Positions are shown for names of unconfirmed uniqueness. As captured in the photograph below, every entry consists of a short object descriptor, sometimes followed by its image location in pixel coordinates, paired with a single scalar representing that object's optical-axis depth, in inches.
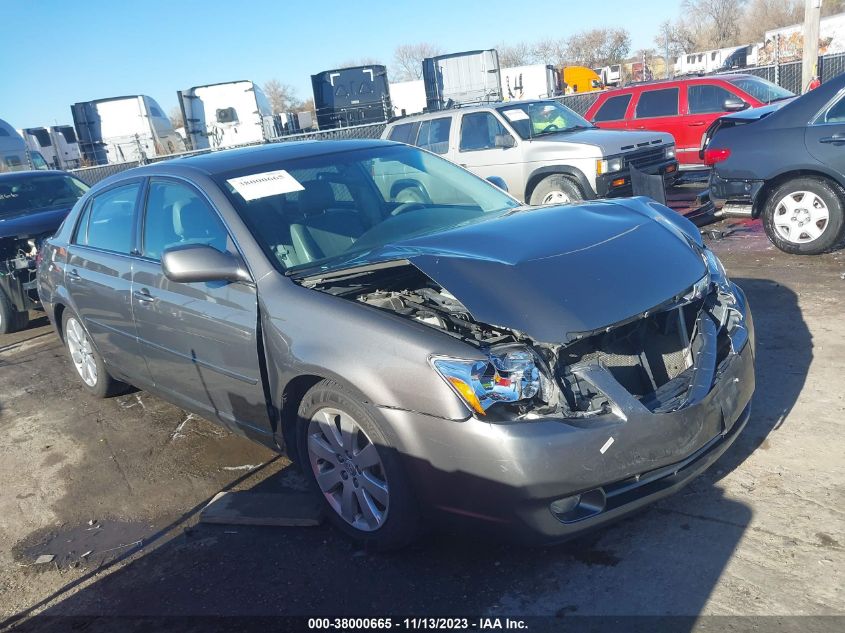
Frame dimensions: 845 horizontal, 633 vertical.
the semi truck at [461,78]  959.6
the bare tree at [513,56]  2667.3
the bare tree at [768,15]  2432.3
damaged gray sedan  109.0
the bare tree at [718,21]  2429.9
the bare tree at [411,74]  2966.3
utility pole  542.0
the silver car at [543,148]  375.6
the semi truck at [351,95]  999.0
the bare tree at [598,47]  2536.9
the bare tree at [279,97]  2960.1
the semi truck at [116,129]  1004.6
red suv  471.5
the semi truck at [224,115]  982.4
